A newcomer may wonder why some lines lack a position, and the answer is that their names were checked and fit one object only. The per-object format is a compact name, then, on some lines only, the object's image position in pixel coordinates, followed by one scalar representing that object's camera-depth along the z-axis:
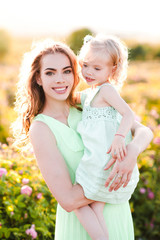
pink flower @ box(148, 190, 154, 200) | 3.88
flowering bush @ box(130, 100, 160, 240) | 3.90
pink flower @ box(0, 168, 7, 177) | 2.52
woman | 1.81
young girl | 1.83
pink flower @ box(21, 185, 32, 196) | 2.50
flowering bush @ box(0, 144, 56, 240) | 2.47
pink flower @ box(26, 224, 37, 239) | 2.40
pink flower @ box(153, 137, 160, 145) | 4.02
